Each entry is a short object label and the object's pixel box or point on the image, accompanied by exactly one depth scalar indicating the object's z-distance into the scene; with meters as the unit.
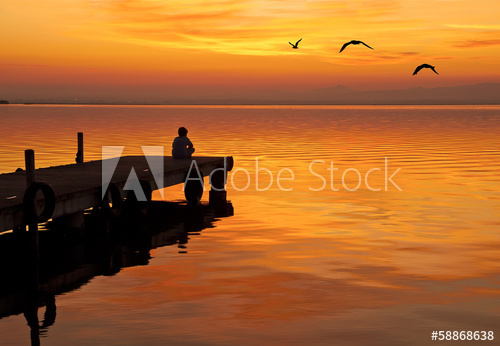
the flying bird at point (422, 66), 20.93
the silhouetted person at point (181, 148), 25.50
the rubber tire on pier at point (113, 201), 18.34
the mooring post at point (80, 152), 27.92
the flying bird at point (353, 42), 22.56
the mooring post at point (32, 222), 14.83
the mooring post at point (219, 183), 25.83
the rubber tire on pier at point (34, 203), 14.68
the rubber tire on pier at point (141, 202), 20.19
